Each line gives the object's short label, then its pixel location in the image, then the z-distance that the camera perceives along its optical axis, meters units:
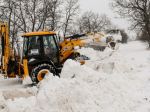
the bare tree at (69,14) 48.54
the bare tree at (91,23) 72.81
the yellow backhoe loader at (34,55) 15.92
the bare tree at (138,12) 43.68
